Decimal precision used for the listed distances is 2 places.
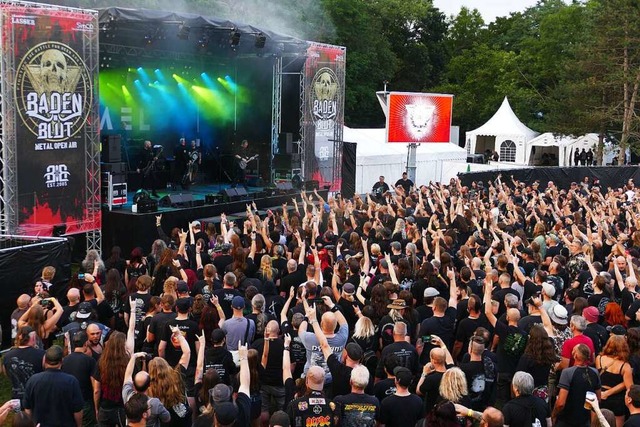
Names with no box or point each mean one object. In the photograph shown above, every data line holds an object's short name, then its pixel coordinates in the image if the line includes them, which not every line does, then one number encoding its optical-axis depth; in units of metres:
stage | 14.81
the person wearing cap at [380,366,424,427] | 5.09
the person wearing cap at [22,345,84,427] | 5.27
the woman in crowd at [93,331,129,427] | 5.50
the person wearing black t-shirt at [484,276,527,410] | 6.49
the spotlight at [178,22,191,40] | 16.27
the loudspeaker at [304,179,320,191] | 21.30
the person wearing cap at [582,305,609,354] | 6.63
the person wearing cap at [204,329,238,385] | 5.87
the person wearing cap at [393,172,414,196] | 19.70
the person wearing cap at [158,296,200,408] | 6.32
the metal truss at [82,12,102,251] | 13.83
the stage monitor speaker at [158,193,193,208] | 16.25
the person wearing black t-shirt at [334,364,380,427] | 4.98
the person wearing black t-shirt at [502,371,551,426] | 5.02
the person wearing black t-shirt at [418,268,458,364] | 6.61
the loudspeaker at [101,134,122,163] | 15.62
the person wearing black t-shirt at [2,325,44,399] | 5.80
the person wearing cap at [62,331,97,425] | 5.75
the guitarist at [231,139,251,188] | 21.53
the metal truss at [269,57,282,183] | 21.22
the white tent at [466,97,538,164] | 38.72
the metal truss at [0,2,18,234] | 12.28
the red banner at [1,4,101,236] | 12.47
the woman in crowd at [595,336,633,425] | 5.92
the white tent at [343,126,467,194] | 26.42
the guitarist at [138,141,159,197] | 19.14
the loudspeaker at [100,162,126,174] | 15.38
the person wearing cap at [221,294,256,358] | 6.45
